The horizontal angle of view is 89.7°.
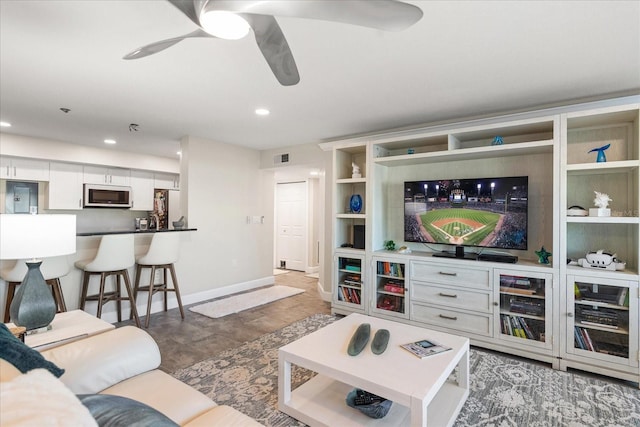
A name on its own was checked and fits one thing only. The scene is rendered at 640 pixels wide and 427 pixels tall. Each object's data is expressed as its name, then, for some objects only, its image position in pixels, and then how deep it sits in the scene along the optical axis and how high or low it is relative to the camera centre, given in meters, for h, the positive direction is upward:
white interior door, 6.61 -0.23
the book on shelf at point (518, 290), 2.70 -0.64
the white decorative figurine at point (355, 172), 3.86 +0.52
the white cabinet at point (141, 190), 5.73 +0.44
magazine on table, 1.86 -0.80
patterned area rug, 1.91 -1.20
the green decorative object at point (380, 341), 1.89 -0.77
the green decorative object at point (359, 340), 1.87 -0.77
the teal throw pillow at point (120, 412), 0.81 -0.53
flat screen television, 2.95 +0.03
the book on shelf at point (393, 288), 3.41 -0.79
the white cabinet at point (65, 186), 4.81 +0.41
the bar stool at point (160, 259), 3.53 -0.51
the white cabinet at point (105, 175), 5.20 +0.64
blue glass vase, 3.89 +0.14
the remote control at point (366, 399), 1.84 -1.06
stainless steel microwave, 5.09 +0.29
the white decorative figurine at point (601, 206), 2.49 +0.08
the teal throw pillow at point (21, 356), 0.99 -0.45
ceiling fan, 1.16 +0.77
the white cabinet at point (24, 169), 4.39 +0.63
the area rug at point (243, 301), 3.95 -1.18
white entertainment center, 2.44 -0.41
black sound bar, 2.85 -0.39
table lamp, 1.69 -0.20
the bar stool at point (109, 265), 3.13 -0.51
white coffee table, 1.56 -0.83
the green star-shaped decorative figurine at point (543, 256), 2.80 -0.35
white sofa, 1.23 -0.73
